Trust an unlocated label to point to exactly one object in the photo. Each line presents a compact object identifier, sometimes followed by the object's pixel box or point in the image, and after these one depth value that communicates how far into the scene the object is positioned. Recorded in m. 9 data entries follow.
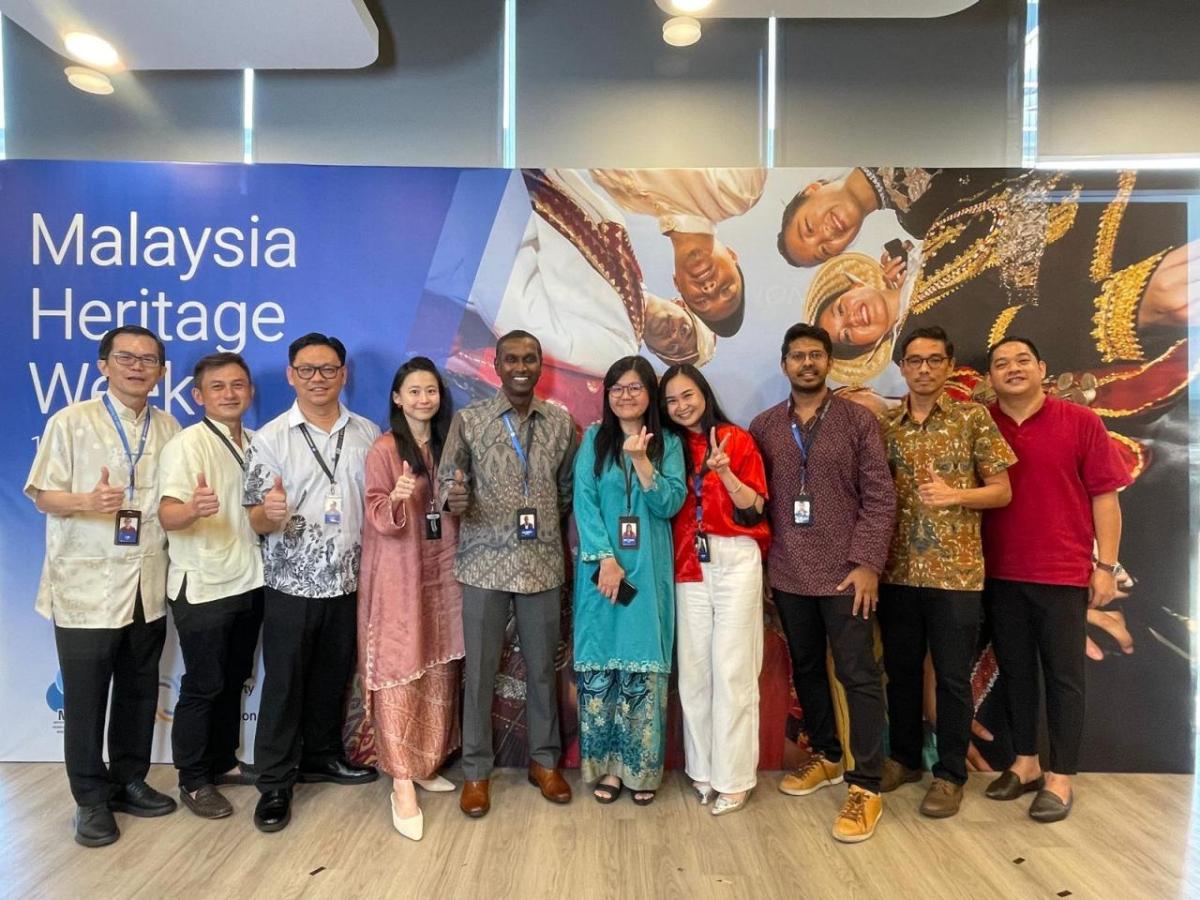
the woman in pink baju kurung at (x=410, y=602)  2.71
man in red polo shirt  2.72
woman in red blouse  2.67
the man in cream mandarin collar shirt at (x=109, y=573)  2.55
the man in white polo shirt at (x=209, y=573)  2.64
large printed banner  3.14
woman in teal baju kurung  2.67
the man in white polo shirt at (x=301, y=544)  2.65
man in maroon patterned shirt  2.62
